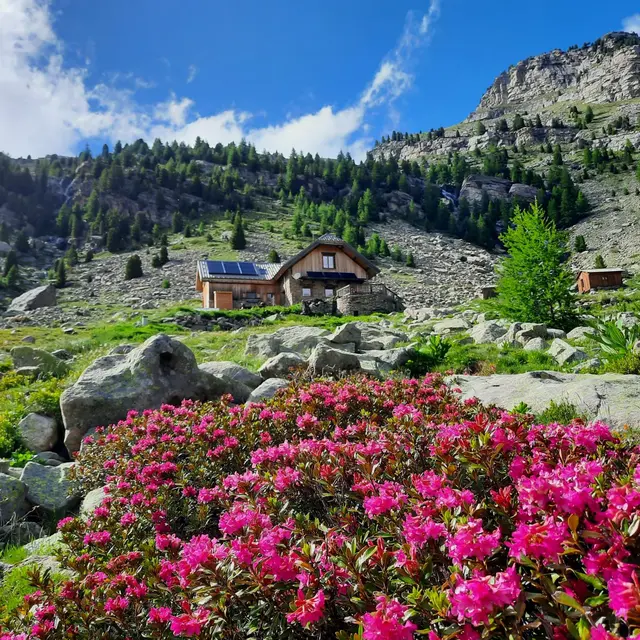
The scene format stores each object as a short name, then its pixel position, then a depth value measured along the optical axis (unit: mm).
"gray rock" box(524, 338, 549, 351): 11604
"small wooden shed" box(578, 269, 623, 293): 43688
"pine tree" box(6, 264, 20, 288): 69406
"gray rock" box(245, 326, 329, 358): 13195
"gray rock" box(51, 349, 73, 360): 16741
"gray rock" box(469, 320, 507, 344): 13738
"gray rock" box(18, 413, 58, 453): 7898
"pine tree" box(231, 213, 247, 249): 81125
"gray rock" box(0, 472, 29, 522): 5223
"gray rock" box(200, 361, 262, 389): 9219
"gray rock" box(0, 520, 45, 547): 5012
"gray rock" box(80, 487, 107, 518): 4788
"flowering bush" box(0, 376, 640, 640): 1570
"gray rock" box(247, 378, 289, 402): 7726
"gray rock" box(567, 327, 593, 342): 13031
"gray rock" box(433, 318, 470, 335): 17091
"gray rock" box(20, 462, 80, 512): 5535
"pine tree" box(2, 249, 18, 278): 77250
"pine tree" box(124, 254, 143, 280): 65625
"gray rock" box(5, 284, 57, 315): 50875
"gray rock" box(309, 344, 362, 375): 9188
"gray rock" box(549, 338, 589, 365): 10023
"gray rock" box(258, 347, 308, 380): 9695
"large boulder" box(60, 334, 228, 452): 7422
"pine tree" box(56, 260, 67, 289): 63969
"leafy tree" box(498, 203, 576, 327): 16828
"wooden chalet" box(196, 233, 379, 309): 44844
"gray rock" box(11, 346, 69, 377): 12898
